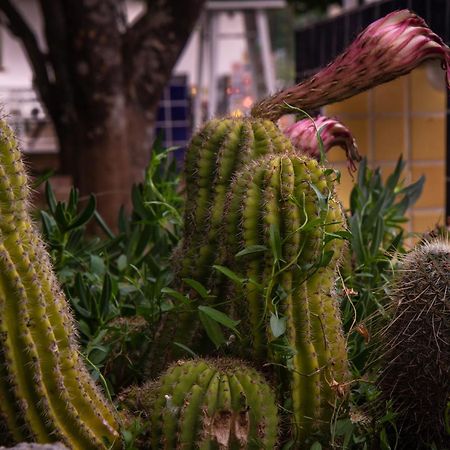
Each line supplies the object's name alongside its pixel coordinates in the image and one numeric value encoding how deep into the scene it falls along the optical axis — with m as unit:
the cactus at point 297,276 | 1.46
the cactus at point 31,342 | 1.39
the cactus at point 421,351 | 1.48
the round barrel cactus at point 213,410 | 1.41
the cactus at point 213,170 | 1.58
